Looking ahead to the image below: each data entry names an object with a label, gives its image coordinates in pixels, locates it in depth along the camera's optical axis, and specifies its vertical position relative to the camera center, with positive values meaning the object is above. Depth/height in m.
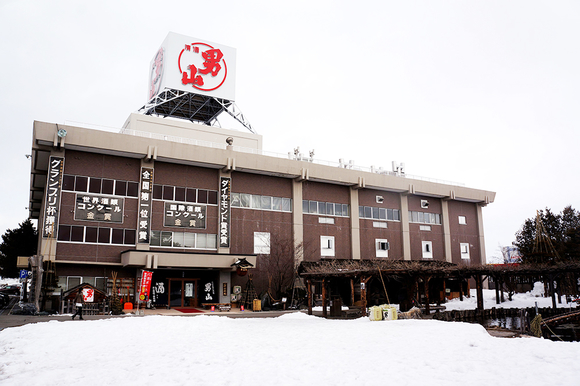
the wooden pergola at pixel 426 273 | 24.08 -0.22
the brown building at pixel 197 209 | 30.38 +4.85
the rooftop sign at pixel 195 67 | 42.56 +19.82
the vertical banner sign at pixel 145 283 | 26.88 -0.83
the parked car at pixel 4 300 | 35.38 -2.63
